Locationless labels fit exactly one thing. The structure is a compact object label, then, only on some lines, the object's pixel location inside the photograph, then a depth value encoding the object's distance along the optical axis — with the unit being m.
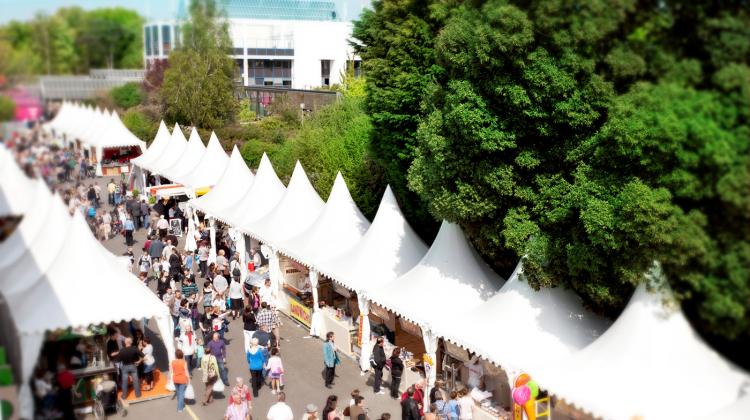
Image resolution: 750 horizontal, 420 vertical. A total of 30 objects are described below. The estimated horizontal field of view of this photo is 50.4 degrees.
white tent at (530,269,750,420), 9.97
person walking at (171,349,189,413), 14.48
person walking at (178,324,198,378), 16.22
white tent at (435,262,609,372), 13.12
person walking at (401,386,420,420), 13.18
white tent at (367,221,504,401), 14.89
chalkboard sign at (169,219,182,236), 27.66
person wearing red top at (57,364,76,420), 10.60
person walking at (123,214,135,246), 24.27
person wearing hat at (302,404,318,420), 12.19
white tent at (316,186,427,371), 16.98
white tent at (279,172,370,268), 18.97
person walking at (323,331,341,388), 15.70
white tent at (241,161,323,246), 20.89
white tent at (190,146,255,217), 24.69
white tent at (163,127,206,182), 26.84
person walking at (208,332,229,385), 15.42
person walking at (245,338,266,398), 15.16
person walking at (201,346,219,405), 15.07
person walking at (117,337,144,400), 14.93
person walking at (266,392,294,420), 12.44
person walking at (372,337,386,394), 15.52
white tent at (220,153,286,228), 22.86
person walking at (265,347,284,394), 15.21
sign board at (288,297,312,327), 19.84
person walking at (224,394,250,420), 12.76
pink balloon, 12.73
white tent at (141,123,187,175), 25.70
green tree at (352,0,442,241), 20.20
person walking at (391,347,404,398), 15.32
